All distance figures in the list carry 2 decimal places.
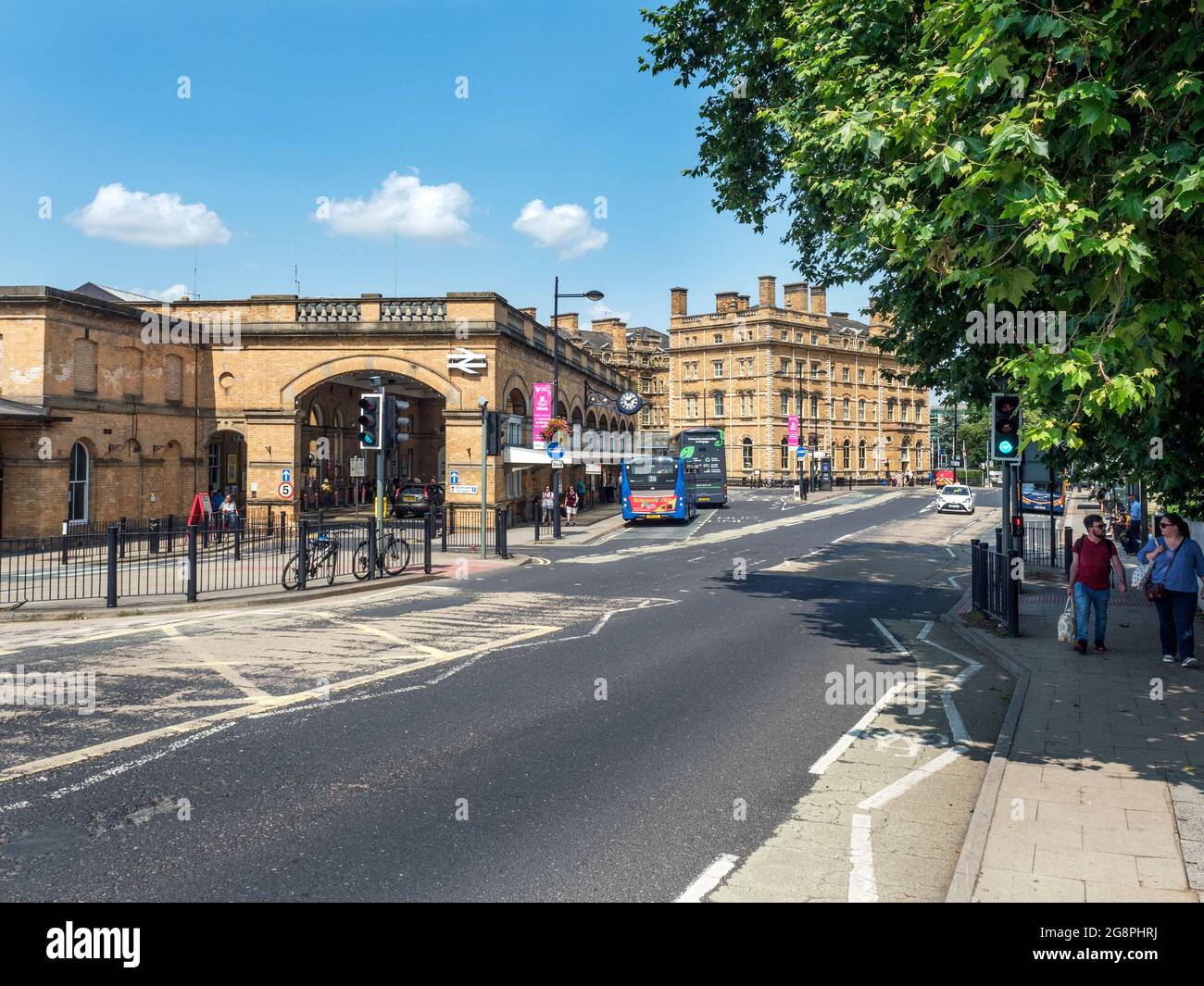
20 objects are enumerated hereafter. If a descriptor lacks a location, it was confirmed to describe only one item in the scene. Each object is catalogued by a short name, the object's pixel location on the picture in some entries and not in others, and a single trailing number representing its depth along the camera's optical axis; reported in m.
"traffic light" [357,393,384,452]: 17.75
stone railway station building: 23.94
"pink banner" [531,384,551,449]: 32.56
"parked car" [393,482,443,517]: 33.41
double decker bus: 47.12
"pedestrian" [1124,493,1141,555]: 23.86
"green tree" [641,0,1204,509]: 5.46
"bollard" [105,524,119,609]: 13.69
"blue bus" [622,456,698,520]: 35.38
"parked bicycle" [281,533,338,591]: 16.52
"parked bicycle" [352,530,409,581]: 17.91
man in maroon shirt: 10.66
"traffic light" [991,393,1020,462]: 11.20
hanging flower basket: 30.27
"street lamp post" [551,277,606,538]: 28.62
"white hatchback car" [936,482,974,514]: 43.56
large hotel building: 85.62
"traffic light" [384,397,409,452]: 18.17
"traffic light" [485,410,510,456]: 24.32
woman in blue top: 9.85
